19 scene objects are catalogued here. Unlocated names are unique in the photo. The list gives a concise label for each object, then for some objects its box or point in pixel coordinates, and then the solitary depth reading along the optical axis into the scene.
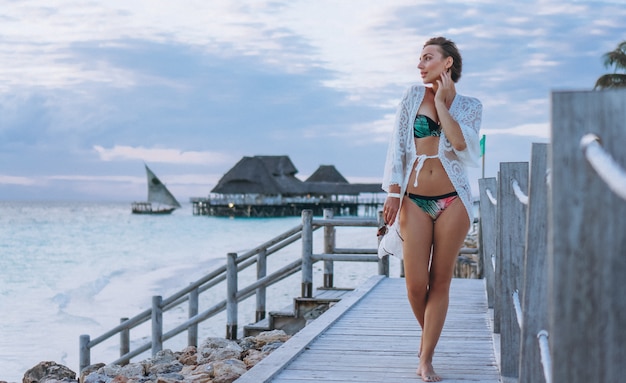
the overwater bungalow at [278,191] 85.25
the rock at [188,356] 8.09
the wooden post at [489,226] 5.94
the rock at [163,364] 7.46
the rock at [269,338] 8.41
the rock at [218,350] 7.41
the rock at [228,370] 5.70
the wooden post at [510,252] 3.45
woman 3.88
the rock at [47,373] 8.66
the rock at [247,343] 8.32
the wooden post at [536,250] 2.35
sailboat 106.38
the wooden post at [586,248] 1.35
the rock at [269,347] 7.57
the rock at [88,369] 8.38
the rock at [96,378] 7.24
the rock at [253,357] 6.90
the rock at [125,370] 7.55
